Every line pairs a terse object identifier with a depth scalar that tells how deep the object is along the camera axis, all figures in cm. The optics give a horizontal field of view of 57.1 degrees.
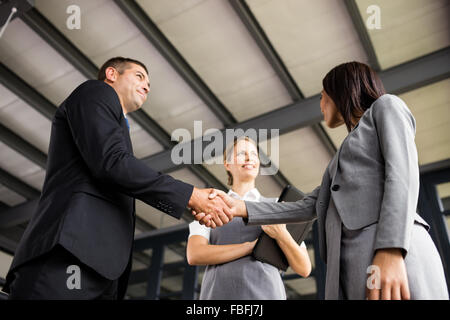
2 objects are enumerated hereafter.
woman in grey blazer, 84
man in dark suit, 103
